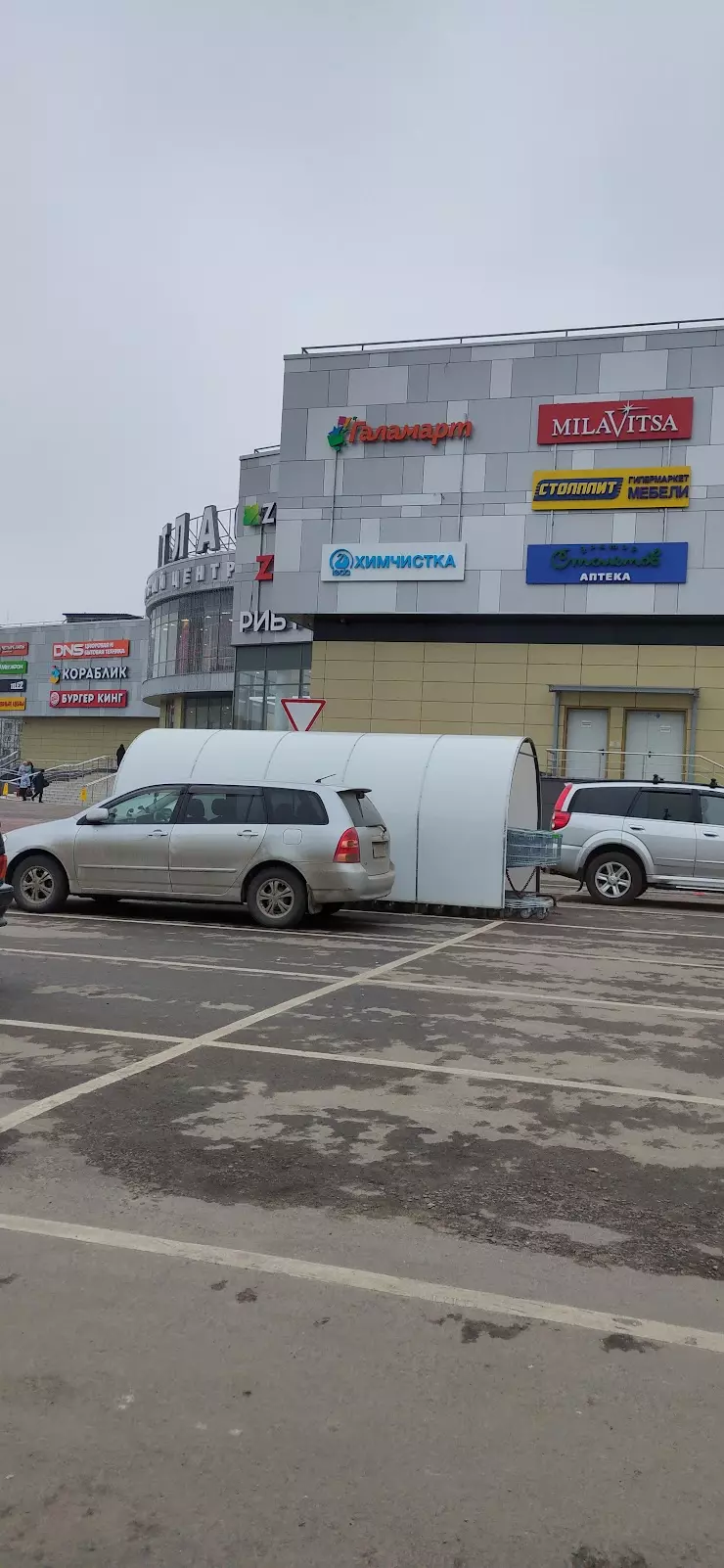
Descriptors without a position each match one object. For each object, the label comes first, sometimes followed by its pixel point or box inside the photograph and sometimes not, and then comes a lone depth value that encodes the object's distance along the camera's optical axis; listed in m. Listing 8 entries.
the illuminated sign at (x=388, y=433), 30.66
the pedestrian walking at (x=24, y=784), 50.73
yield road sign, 19.16
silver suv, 17.67
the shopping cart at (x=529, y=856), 15.57
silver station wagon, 13.19
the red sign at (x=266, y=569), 44.38
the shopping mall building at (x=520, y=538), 29.23
